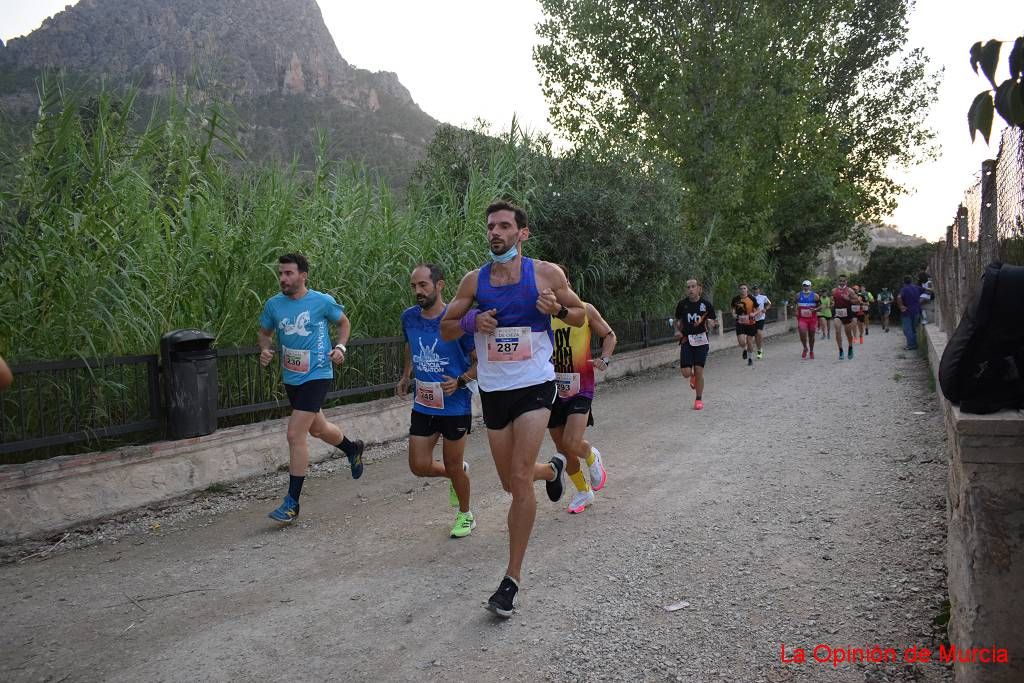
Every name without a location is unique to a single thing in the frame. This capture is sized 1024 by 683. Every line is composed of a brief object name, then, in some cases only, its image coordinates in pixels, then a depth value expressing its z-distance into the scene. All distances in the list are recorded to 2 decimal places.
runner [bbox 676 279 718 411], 11.30
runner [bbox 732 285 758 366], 17.48
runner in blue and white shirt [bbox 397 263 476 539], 5.29
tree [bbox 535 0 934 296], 22.02
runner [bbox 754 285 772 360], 18.78
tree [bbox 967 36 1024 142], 1.70
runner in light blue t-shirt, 5.81
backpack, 2.75
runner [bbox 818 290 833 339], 23.55
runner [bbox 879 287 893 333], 30.56
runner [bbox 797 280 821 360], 18.56
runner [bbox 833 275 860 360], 17.83
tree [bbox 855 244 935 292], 41.56
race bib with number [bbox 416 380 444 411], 5.33
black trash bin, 6.39
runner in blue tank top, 4.02
